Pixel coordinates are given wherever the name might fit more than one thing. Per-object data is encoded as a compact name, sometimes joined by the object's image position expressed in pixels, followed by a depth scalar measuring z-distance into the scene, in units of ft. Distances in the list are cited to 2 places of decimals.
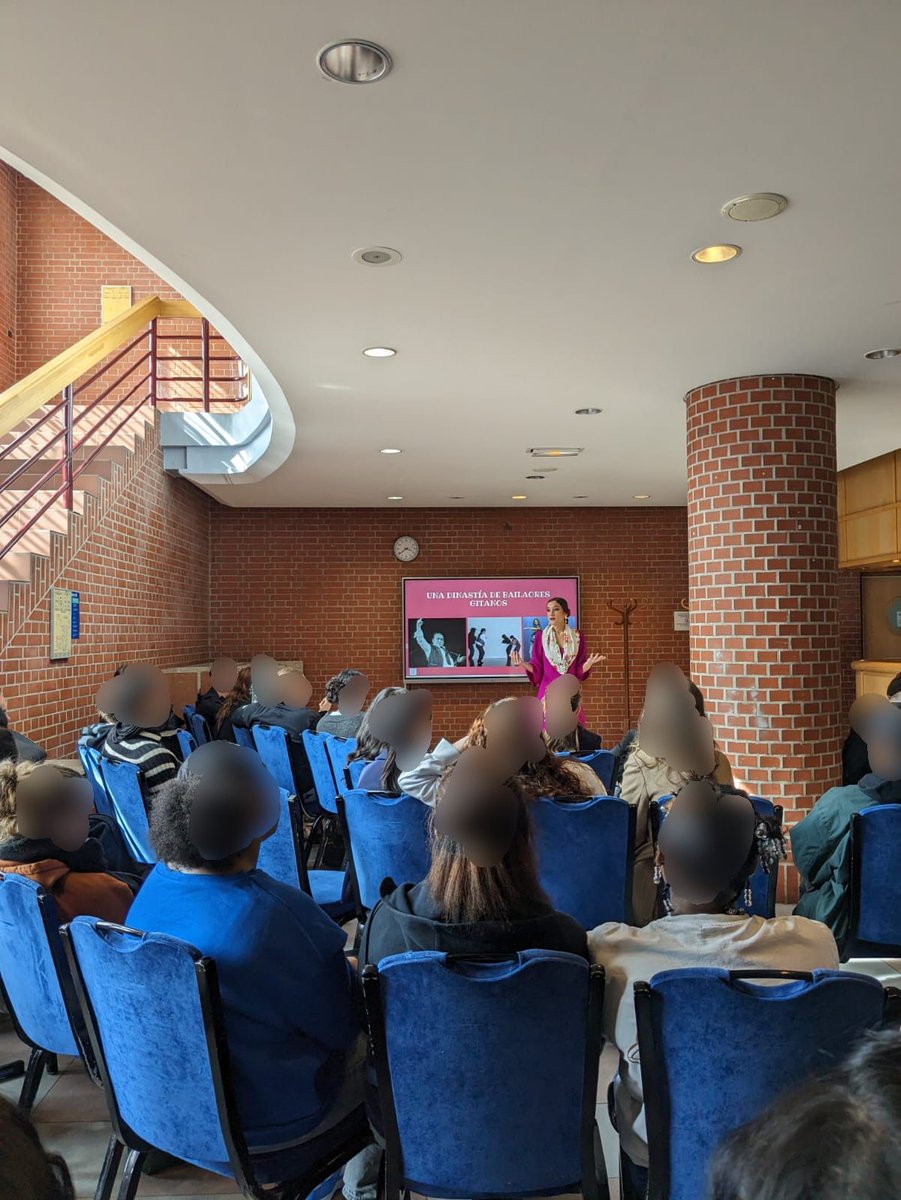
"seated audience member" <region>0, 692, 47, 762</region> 11.51
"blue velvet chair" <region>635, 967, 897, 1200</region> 4.79
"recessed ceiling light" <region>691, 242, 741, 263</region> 10.65
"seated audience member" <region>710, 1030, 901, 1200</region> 1.61
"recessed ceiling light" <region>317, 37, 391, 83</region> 6.91
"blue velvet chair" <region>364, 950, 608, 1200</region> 5.03
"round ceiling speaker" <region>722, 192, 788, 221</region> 9.37
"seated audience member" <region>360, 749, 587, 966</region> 5.51
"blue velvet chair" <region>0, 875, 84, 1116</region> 6.73
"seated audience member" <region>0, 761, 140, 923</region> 7.66
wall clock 33.53
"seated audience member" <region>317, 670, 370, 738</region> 16.03
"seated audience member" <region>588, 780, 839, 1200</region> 5.42
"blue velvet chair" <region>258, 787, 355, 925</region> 10.93
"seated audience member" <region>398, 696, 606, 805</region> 9.91
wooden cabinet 25.22
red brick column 15.89
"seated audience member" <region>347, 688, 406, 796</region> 11.27
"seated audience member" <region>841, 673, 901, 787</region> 15.47
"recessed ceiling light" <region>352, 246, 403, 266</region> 10.63
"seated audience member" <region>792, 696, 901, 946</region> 9.51
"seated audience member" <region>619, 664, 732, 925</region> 10.14
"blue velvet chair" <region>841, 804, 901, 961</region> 9.19
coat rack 33.91
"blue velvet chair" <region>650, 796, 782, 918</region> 9.14
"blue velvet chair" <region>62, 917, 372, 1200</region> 5.25
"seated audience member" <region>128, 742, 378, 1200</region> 5.55
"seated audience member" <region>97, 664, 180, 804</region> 11.90
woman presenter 24.63
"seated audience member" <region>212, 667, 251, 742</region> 18.67
